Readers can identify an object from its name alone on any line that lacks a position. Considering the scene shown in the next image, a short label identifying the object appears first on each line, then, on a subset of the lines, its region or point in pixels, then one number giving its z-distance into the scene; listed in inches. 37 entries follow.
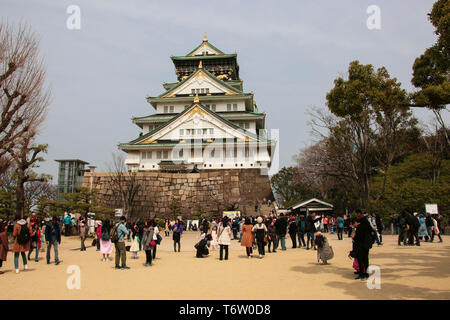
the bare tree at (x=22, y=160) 680.4
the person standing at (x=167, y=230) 959.0
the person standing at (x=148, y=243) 418.3
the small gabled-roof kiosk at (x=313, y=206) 969.5
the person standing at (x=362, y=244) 313.0
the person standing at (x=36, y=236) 471.2
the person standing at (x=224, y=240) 467.2
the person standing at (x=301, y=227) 594.2
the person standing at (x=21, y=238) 380.2
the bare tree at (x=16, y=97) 553.3
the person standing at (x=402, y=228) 583.1
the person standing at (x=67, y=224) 863.9
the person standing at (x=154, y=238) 447.5
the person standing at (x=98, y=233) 601.6
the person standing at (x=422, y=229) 656.9
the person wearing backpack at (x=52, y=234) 441.1
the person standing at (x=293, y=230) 596.3
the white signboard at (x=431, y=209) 776.3
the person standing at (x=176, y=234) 581.0
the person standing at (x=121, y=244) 399.5
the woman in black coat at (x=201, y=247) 497.0
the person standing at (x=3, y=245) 370.3
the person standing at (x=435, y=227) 639.8
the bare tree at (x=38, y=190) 1710.1
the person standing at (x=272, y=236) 550.8
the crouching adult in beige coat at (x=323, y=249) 407.2
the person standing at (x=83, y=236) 600.5
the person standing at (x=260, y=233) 482.3
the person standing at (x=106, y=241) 479.2
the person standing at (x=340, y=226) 731.4
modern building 1914.4
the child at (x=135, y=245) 496.8
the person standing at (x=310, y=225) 568.3
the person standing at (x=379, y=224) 635.3
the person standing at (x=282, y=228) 562.3
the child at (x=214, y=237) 600.5
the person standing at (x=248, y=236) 484.4
